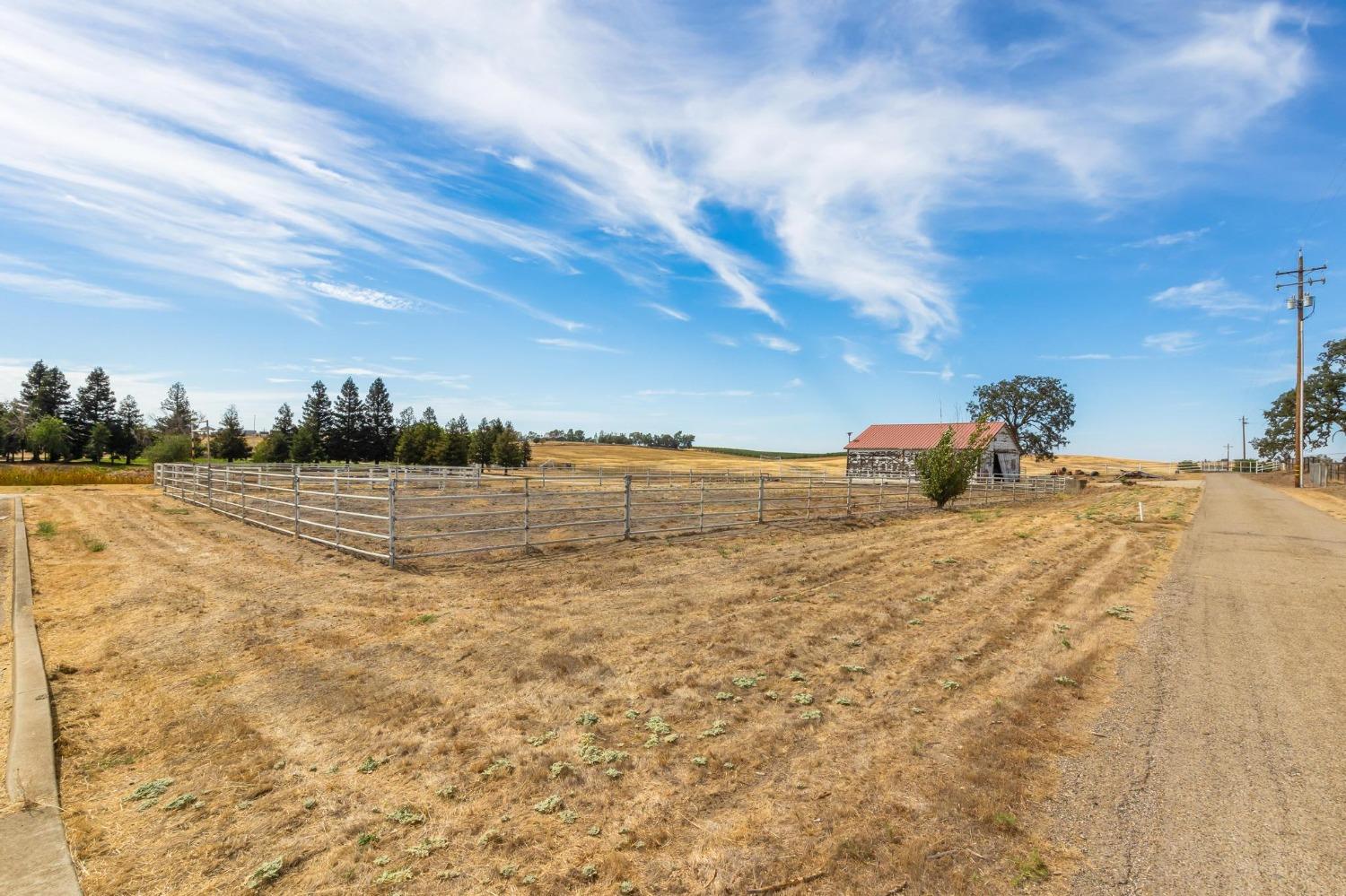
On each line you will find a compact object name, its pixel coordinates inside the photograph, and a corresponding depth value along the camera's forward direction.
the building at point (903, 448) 46.56
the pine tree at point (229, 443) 78.19
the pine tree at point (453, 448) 77.62
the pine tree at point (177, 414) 99.69
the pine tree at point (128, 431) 82.56
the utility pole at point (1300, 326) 33.56
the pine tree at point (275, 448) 83.01
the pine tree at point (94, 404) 83.62
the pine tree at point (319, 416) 87.36
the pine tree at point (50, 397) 84.31
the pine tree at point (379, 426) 91.00
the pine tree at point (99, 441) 78.81
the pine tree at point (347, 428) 89.00
